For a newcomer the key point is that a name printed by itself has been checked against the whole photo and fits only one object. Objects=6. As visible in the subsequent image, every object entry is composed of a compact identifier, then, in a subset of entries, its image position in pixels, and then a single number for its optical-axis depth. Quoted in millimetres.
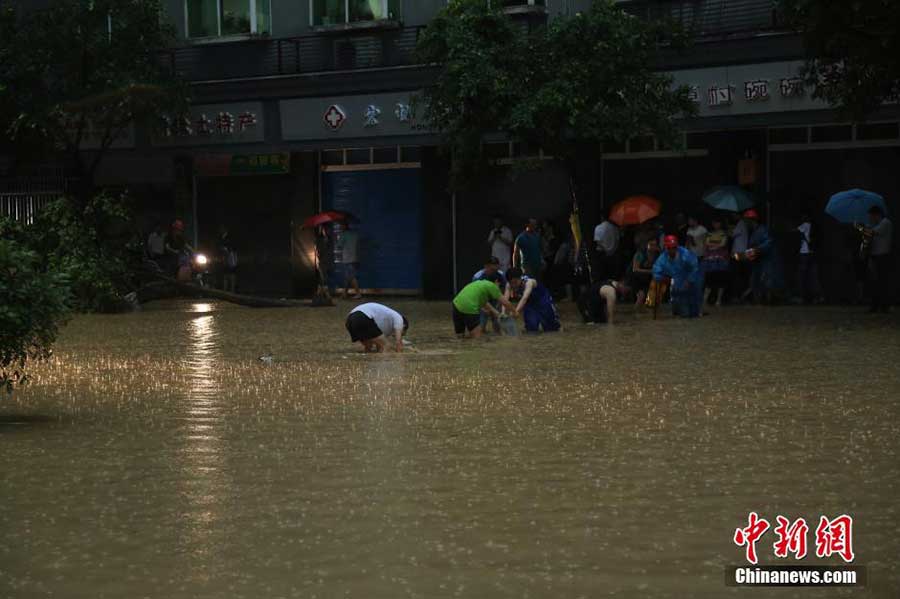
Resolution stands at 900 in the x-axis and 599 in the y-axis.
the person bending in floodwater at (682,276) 23109
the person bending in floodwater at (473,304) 19500
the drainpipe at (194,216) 33719
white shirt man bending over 16875
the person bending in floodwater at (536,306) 20250
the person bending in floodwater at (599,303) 21797
